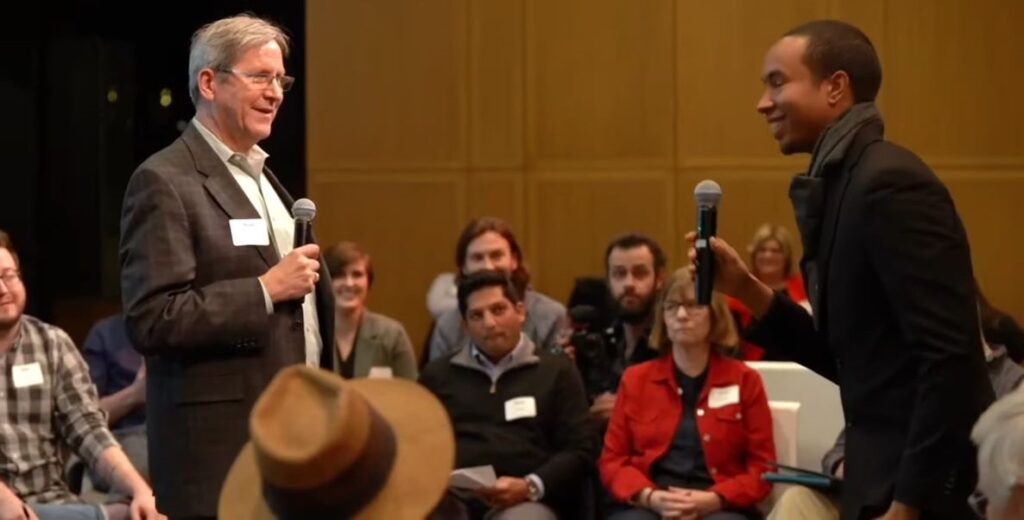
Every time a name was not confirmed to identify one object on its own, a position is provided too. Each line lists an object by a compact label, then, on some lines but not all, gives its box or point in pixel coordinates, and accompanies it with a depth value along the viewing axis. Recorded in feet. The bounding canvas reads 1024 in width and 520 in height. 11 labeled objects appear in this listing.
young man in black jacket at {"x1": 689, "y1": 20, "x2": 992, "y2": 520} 13.00
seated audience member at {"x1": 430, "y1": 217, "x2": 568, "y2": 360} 31.98
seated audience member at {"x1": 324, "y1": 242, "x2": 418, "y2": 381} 32.57
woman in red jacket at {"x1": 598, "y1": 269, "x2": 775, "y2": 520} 26.05
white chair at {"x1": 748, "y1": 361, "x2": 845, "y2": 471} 26.52
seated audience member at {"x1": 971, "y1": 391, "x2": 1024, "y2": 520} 11.70
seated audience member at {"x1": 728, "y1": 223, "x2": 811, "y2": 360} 36.21
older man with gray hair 16.01
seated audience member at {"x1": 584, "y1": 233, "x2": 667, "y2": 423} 29.80
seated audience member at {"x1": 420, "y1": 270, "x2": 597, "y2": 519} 27.08
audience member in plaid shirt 24.97
